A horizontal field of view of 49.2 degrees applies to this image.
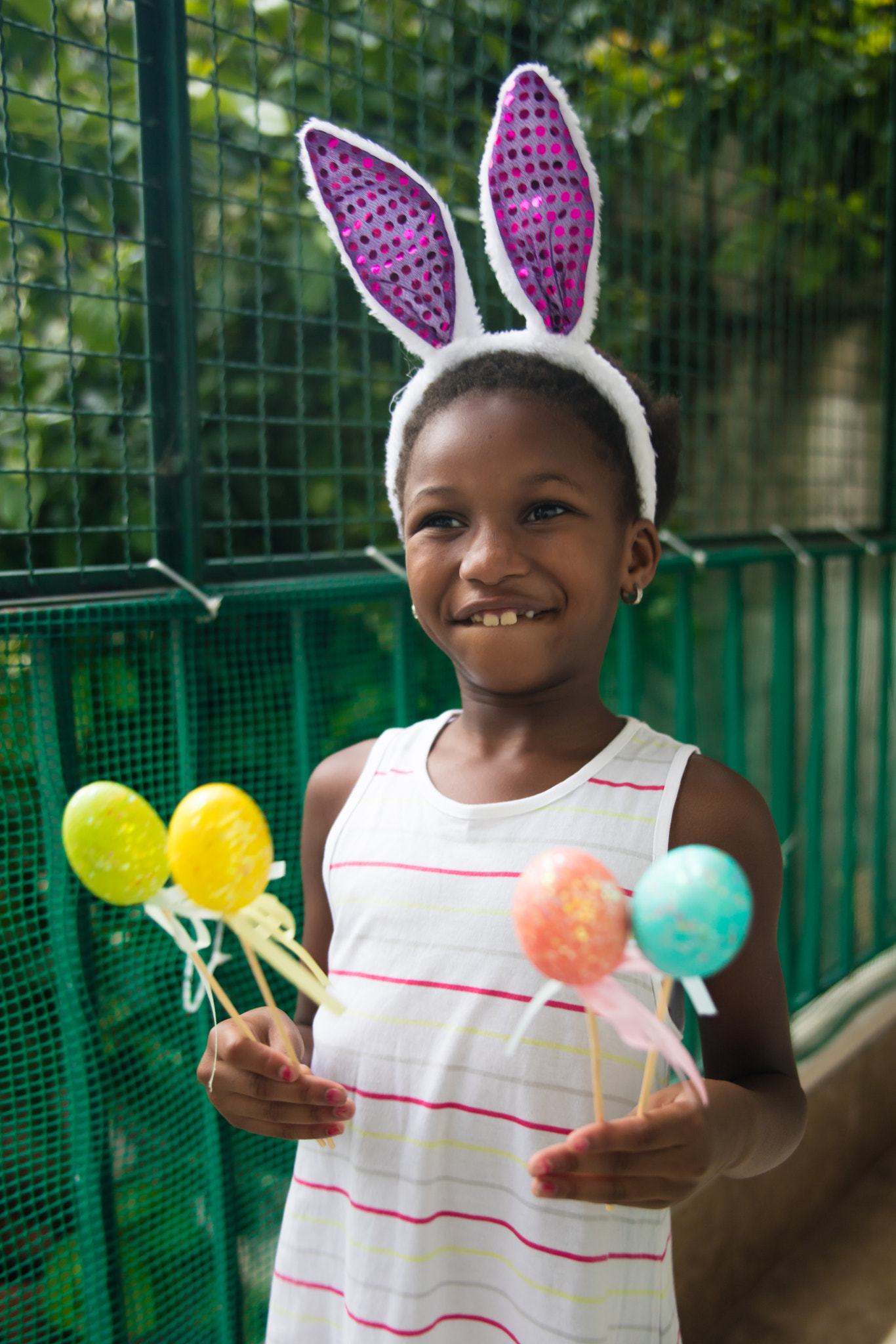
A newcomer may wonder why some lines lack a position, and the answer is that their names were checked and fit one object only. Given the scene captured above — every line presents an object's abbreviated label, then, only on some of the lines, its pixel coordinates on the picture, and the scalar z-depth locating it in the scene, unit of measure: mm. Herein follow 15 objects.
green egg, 781
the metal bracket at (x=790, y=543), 2381
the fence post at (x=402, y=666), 1713
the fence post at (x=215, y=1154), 1390
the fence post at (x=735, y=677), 2262
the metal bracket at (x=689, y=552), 2070
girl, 967
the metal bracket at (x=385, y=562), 1630
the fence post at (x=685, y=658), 2111
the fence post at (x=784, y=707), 2400
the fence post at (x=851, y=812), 2650
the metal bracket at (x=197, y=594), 1368
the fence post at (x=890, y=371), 2916
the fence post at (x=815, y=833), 2496
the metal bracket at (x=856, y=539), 2676
